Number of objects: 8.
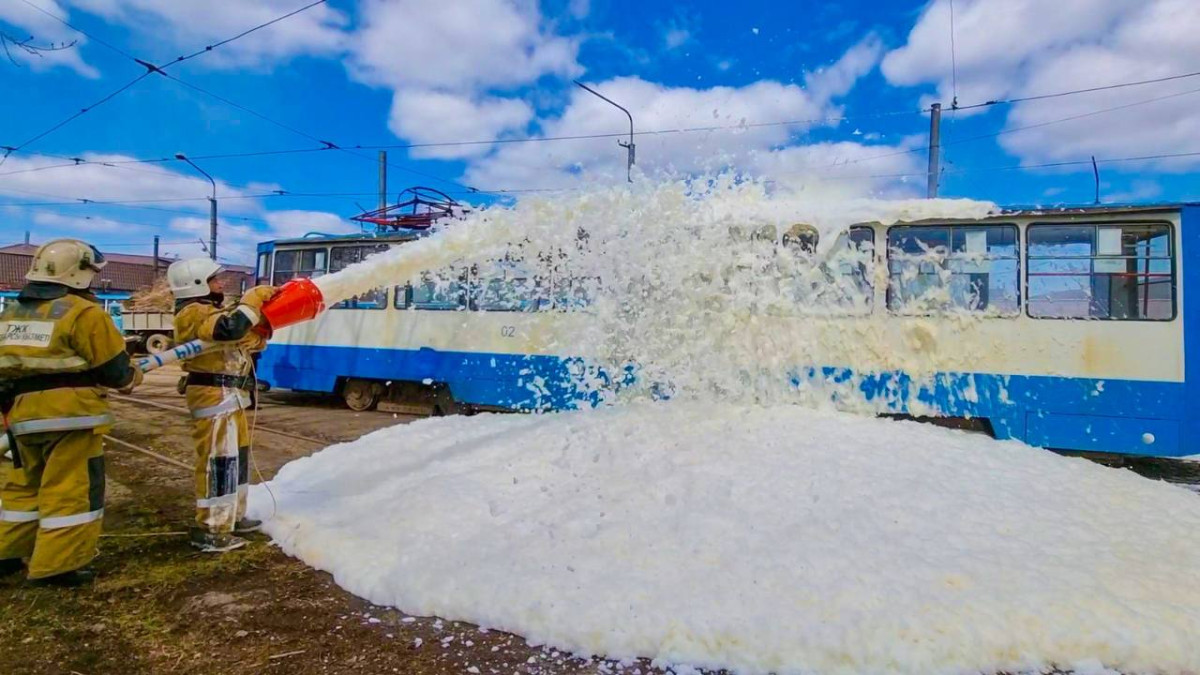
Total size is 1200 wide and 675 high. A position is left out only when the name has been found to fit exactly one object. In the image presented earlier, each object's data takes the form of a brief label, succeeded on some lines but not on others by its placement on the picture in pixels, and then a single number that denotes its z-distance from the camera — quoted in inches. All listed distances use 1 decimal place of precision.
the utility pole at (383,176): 802.8
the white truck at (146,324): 731.4
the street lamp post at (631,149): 653.0
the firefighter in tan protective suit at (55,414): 145.3
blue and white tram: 272.5
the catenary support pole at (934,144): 577.9
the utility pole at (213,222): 1020.5
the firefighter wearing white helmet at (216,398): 172.4
